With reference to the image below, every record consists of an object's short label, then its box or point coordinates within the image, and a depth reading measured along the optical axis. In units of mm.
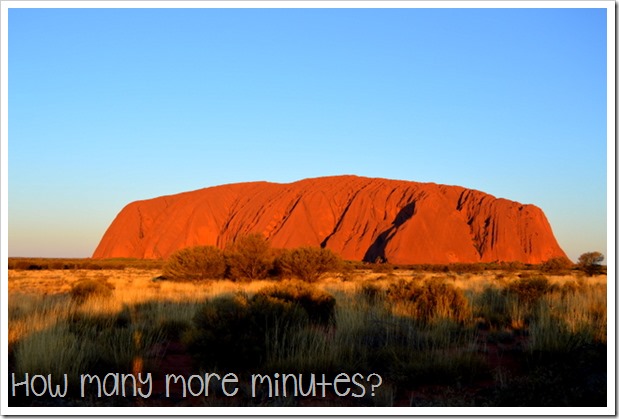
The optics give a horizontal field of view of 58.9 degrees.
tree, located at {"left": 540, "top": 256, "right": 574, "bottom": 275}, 36094
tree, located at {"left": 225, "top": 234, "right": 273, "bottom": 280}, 24531
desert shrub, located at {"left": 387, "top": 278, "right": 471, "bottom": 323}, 9484
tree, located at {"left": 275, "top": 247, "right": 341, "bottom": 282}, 24438
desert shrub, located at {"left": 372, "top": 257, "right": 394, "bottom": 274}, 44434
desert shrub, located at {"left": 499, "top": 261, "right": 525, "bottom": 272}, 48028
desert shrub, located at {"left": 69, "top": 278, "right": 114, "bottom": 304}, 13645
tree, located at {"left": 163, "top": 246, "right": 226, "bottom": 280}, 24938
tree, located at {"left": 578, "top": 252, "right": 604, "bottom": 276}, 33094
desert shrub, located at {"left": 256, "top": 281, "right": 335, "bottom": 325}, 9562
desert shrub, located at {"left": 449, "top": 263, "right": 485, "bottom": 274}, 44684
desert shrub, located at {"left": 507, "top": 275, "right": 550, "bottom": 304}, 13383
